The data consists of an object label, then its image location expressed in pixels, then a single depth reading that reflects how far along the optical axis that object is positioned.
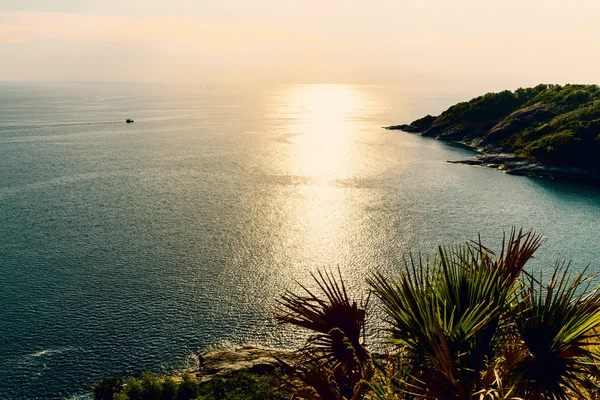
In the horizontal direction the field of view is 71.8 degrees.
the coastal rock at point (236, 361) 43.06
